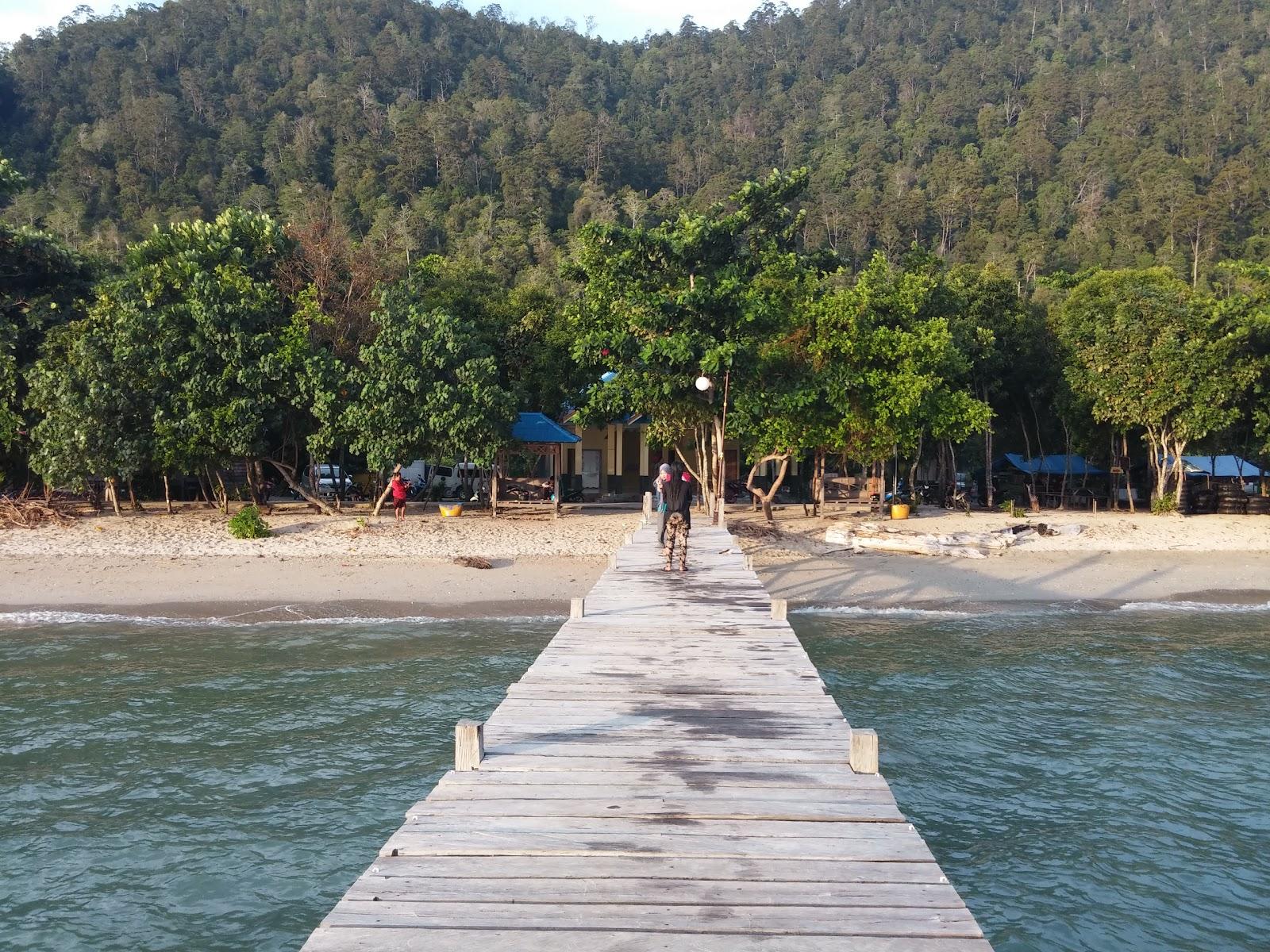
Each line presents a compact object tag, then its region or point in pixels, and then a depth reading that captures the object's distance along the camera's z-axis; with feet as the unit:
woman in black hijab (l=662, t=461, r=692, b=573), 40.04
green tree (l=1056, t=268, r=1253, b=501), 82.74
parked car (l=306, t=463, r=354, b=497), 84.28
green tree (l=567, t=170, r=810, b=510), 64.54
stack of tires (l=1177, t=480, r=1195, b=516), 89.25
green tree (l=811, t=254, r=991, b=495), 73.20
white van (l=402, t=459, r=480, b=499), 92.99
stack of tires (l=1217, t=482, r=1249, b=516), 86.79
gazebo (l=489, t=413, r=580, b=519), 79.25
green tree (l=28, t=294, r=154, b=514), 67.46
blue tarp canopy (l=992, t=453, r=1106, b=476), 110.11
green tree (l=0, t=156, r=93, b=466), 72.38
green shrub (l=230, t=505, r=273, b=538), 66.69
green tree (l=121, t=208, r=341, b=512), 69.31
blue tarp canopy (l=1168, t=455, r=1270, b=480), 112.47
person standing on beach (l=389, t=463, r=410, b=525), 72.69
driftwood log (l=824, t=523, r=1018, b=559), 67.41
